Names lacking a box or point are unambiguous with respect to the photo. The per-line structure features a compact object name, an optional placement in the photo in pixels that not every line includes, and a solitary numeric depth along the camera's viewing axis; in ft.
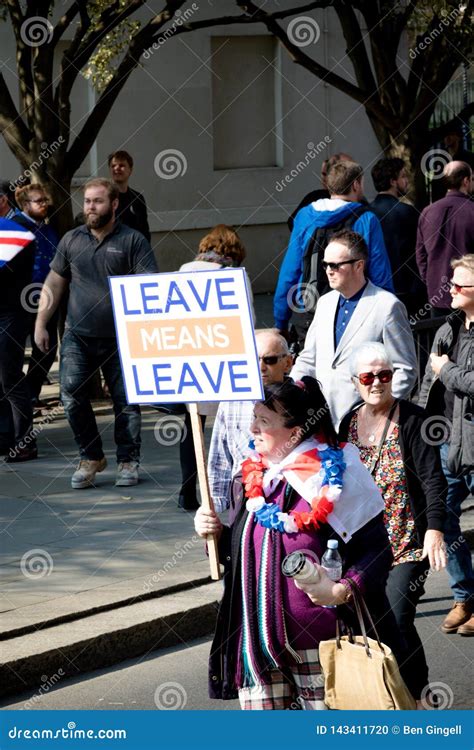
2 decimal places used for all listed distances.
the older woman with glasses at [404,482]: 28.50
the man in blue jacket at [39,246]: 61.05
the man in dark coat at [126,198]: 65.99
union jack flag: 37.03
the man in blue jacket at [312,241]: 46.11
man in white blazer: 36.31
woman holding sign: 22.75
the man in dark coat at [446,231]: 56.71
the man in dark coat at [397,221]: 55.83
